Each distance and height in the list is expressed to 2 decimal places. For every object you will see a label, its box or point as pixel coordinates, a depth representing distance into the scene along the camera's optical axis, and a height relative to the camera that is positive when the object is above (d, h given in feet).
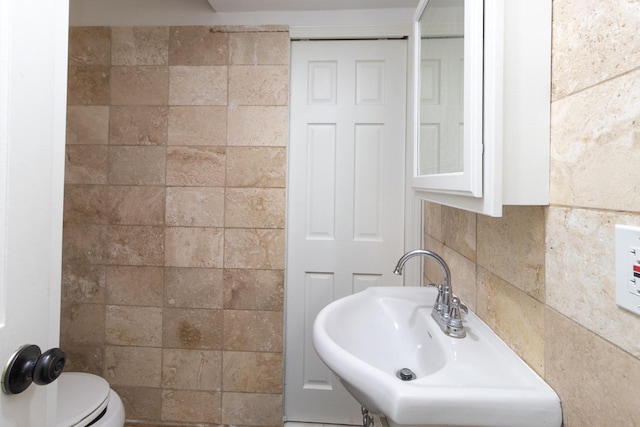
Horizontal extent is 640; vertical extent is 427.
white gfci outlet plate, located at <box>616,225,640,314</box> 1.35 -0.23
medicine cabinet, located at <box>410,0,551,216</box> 1.90 +0.74
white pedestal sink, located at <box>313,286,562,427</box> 1.78 -1.10
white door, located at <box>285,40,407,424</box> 5.08 +0.40
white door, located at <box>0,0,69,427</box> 1.46 +0.14
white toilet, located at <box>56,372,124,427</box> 3.29 -2.22
